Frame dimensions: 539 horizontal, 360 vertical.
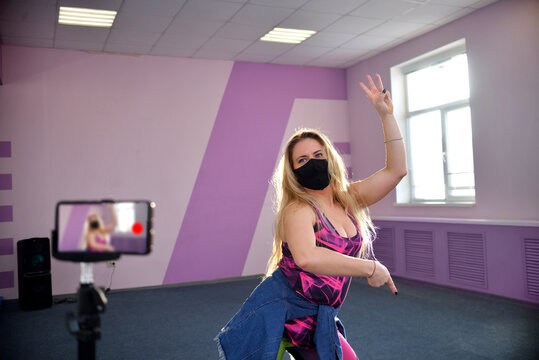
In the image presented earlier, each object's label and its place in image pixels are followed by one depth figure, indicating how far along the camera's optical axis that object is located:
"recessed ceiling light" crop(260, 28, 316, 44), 5.70
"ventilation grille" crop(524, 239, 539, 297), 4.49
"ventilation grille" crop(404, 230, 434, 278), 5.79
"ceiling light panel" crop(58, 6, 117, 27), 4.82
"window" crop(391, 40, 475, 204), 5.58
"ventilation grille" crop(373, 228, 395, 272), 6.45
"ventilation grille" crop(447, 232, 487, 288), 5.09
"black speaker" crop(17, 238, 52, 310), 5.23
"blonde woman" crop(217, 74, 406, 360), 1.33
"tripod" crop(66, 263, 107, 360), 0.85
